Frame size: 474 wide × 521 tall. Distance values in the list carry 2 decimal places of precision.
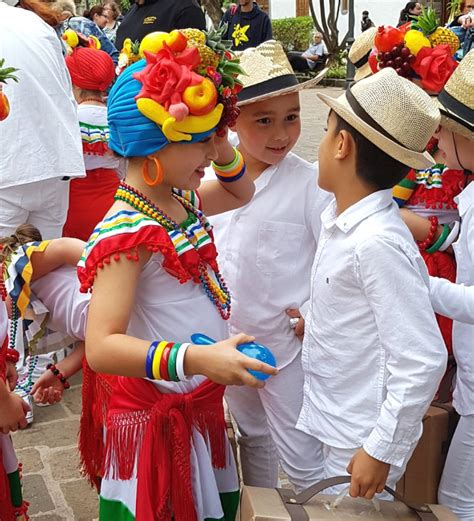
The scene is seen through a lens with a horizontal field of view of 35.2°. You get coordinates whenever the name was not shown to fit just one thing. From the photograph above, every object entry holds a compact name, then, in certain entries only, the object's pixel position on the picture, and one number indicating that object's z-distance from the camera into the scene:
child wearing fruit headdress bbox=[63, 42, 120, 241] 4.80
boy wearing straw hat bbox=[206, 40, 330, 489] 2.71
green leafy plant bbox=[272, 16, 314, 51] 26.44
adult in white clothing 3.71
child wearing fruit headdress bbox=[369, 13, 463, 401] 3.12
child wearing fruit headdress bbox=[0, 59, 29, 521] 2.36
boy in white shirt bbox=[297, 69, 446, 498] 1.96
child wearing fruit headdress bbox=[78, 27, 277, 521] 1.97
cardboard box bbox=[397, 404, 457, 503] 2.70
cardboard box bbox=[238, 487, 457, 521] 1.87
